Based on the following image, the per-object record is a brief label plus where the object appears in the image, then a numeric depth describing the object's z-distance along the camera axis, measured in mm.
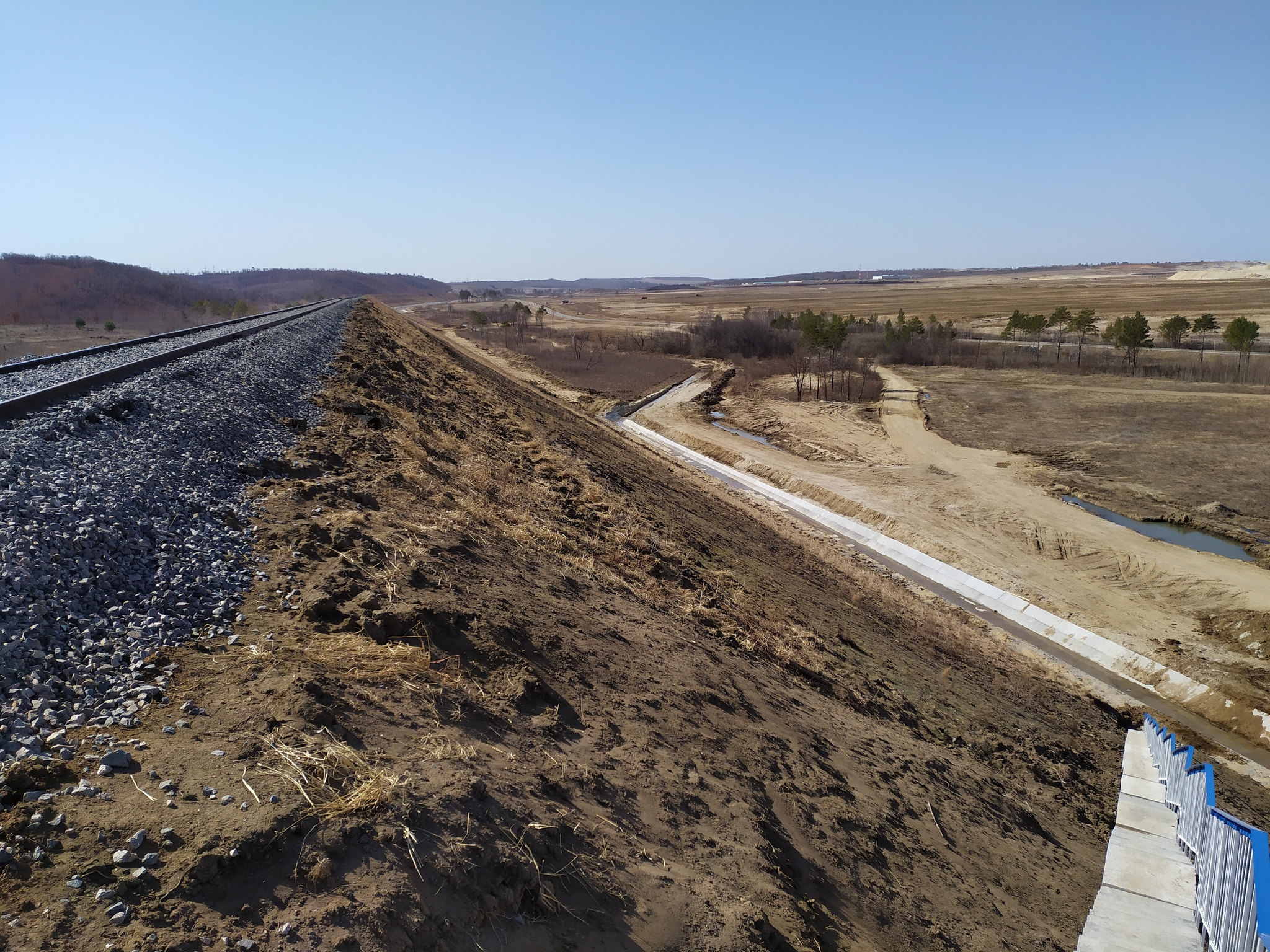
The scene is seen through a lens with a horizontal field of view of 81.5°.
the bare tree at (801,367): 54731
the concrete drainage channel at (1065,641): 16125
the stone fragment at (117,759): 4148
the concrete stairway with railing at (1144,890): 7754
